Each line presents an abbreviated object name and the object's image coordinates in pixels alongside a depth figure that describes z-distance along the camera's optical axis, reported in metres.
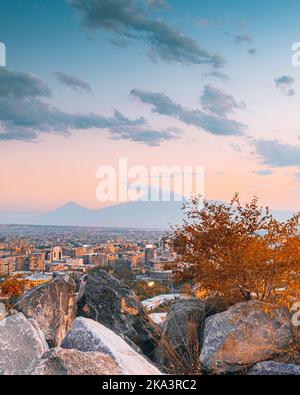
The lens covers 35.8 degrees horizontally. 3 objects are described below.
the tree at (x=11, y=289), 28.95
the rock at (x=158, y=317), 9.53
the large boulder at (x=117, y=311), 6.94
